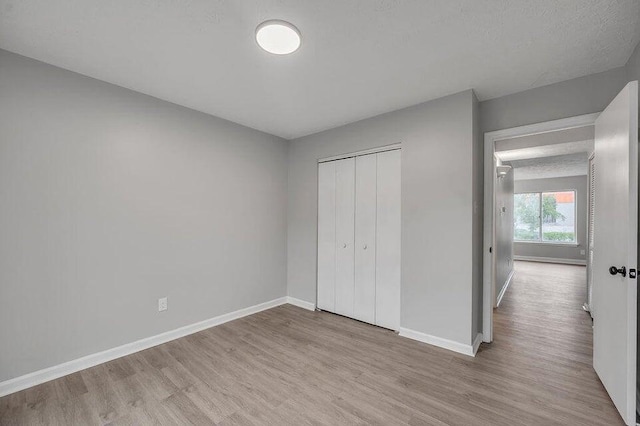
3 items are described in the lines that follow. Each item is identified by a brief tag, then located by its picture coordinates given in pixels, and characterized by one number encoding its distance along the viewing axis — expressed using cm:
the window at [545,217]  793
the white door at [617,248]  165
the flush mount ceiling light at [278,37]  170
